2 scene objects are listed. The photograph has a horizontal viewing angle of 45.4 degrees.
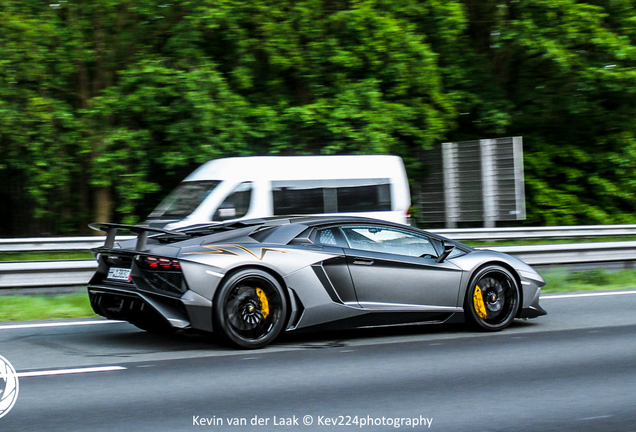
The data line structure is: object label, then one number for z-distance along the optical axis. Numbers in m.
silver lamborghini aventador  6.28
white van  13.75
